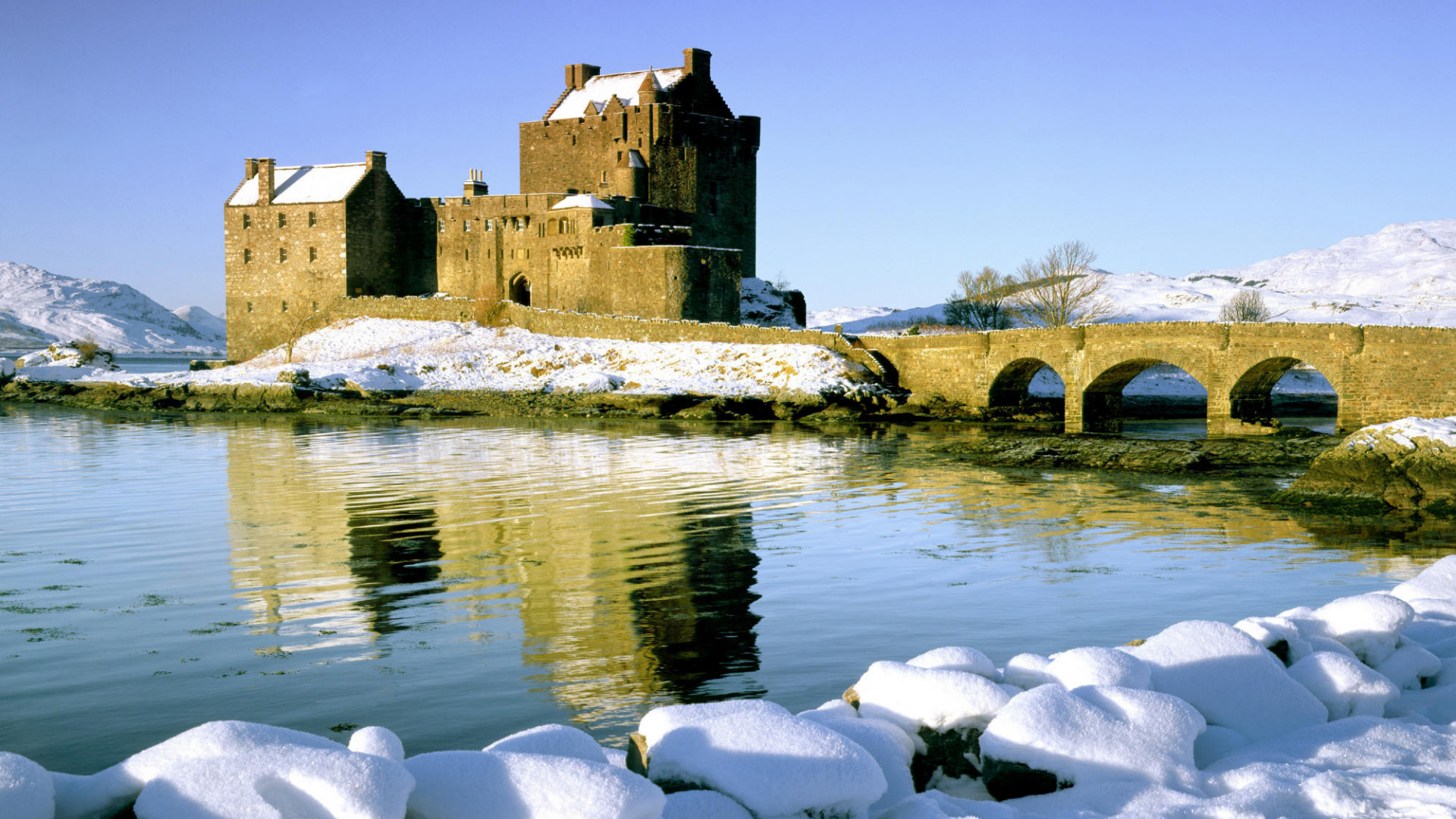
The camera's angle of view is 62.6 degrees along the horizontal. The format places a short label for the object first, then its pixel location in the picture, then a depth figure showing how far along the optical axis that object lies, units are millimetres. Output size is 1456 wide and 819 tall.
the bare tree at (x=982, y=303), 69562
